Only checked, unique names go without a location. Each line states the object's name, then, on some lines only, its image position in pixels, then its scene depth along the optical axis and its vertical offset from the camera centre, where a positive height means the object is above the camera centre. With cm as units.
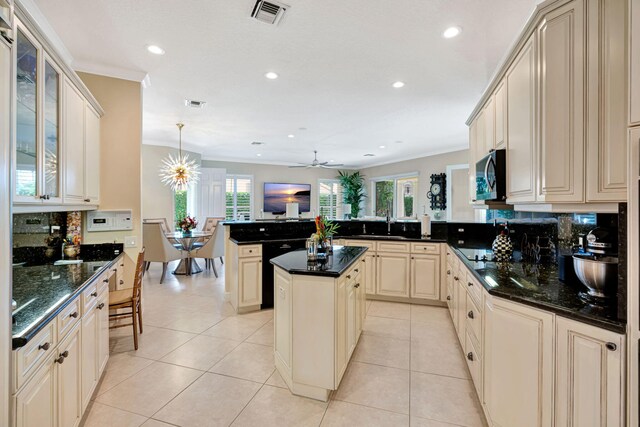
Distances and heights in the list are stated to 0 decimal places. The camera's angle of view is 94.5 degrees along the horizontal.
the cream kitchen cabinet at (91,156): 278 +57
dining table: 585 -65
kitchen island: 207 -81
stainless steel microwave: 222 +29
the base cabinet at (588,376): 118 -69
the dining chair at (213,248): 573 -67
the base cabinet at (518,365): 142 -79
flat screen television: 943 +58
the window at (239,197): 887 +50
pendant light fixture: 588 +81
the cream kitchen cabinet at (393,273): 420 -86
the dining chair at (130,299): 283 -83
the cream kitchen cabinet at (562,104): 149 +57
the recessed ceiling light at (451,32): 244 +153
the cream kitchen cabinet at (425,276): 405 -87
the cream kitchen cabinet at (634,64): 114 +59
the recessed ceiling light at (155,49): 274 +155
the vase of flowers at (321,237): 259 -20
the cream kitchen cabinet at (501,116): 223 +76
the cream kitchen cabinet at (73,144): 235 +58
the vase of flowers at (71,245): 278 -31
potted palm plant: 1017 +82
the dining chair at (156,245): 525 -58
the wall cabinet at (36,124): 171 +59
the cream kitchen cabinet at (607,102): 135 +53
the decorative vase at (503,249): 266 -32
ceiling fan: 712 +160
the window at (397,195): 853 +58
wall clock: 739 +56
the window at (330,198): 1049 +56
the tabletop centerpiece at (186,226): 586 -25
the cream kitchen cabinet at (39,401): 117 -81
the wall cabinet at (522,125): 175 +57
